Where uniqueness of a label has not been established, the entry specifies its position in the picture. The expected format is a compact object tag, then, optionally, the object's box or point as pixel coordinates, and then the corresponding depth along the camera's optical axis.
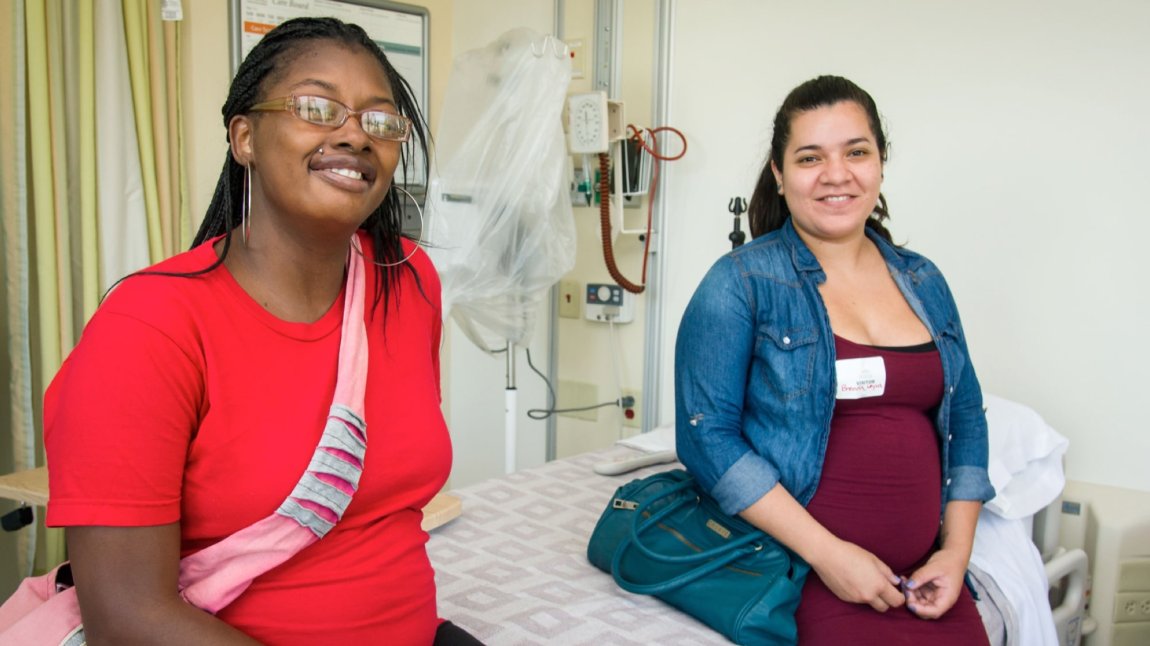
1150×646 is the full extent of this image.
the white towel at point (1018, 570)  1.53
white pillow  1.73
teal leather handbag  1.29
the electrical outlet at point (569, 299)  2.96
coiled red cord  2.62
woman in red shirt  0.81
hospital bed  1.38
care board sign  2.73
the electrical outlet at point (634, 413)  2.83
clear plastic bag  2.31
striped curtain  2.15
